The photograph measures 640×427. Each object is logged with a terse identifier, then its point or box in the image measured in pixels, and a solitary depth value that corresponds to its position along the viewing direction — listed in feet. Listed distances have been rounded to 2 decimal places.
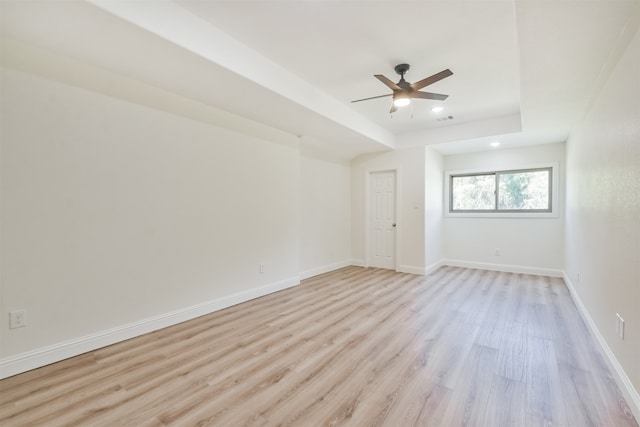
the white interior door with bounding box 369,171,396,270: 18.81
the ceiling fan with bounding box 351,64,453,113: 9.11
